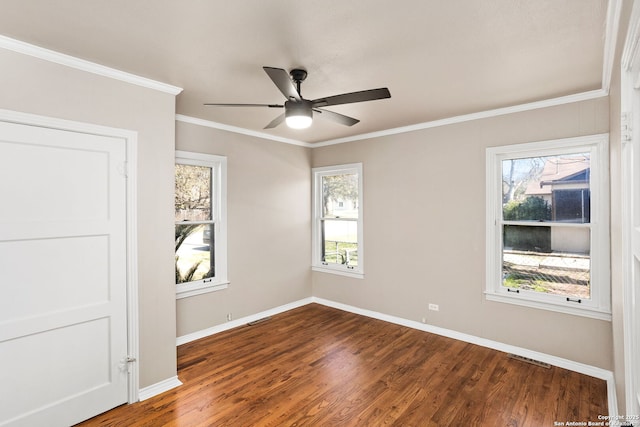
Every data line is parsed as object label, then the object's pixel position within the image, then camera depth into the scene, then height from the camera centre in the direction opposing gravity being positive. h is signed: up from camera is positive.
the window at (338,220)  4.82 -0.09
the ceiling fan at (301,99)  2.06 +0.81
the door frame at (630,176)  1.20 +0.16
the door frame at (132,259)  2.56 -0.36
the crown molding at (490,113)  2.97 +1.10
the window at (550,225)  2.97 -0.11
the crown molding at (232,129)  3.76 +1.13
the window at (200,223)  3.81 -0.11
